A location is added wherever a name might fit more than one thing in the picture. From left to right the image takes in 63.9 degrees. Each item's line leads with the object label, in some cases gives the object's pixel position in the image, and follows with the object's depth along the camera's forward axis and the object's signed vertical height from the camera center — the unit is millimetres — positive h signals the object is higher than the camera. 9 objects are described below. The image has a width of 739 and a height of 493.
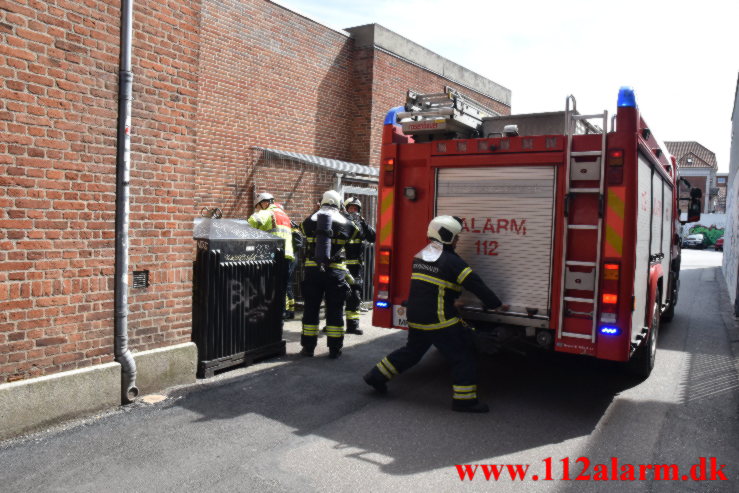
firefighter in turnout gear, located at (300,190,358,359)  6895 -744
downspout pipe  4852 +63
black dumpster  5859 -811
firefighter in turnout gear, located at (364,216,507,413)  5137 -706
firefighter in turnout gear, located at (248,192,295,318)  8297 -44
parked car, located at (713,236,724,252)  44238 -717
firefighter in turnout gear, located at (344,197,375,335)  8227 -695
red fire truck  4875 +115
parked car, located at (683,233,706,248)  45531 -487
